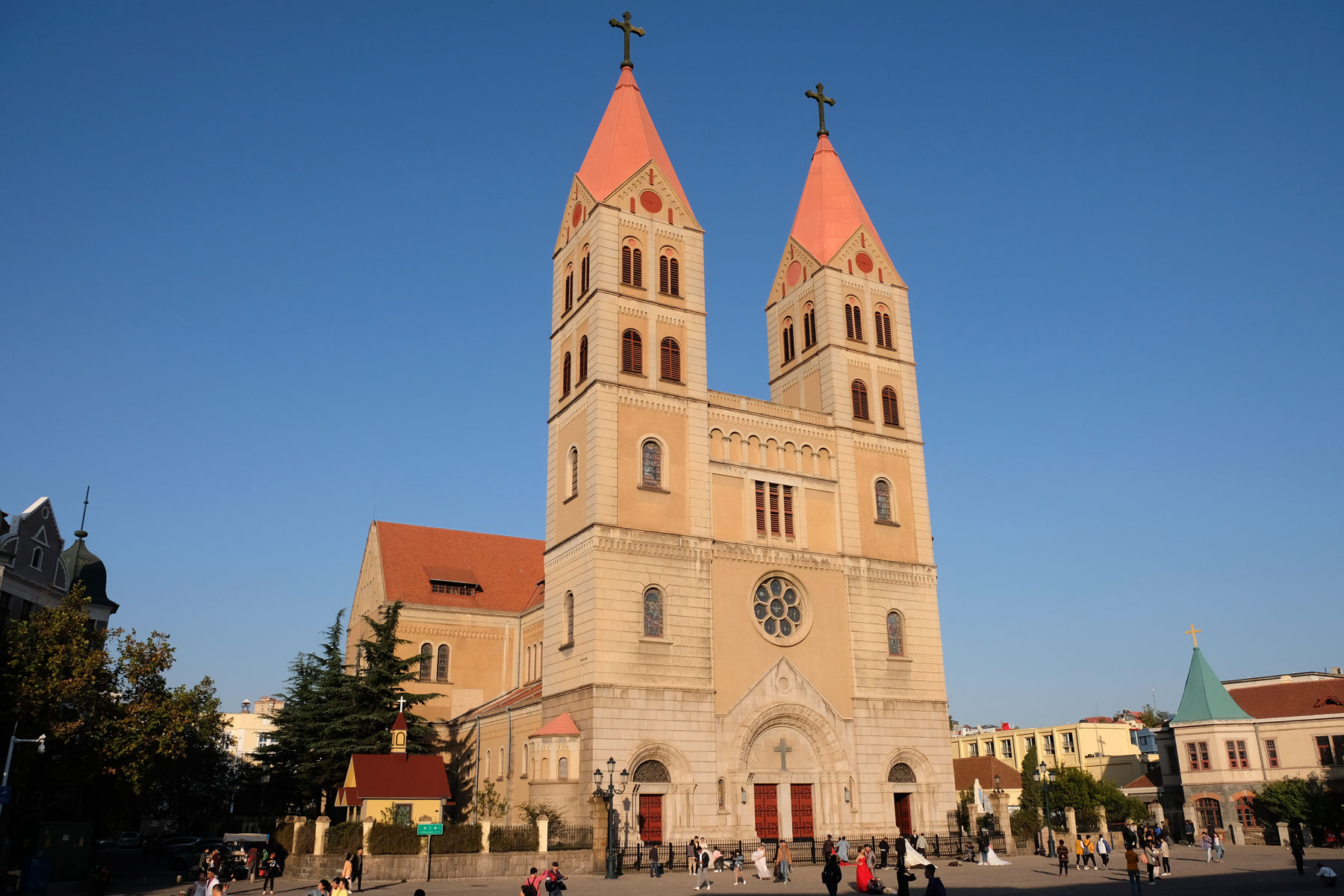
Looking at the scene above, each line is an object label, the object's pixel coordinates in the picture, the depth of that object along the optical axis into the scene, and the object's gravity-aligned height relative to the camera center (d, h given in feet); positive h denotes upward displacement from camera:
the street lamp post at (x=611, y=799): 113.91 +0.67
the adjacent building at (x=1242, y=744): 185.26 +9.09
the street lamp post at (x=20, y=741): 97.66 +6.05
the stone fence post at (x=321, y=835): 121.90 -2.92
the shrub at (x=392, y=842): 115.55 -3.60
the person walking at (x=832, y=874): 84.33 -5.51
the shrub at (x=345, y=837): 119.55 -3.16
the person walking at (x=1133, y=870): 90.94 -5.88
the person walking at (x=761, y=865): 113.80 -6.39
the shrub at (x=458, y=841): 115.75 -3.63
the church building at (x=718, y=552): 134.31 +33.41
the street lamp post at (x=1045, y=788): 143.02 +1.64
